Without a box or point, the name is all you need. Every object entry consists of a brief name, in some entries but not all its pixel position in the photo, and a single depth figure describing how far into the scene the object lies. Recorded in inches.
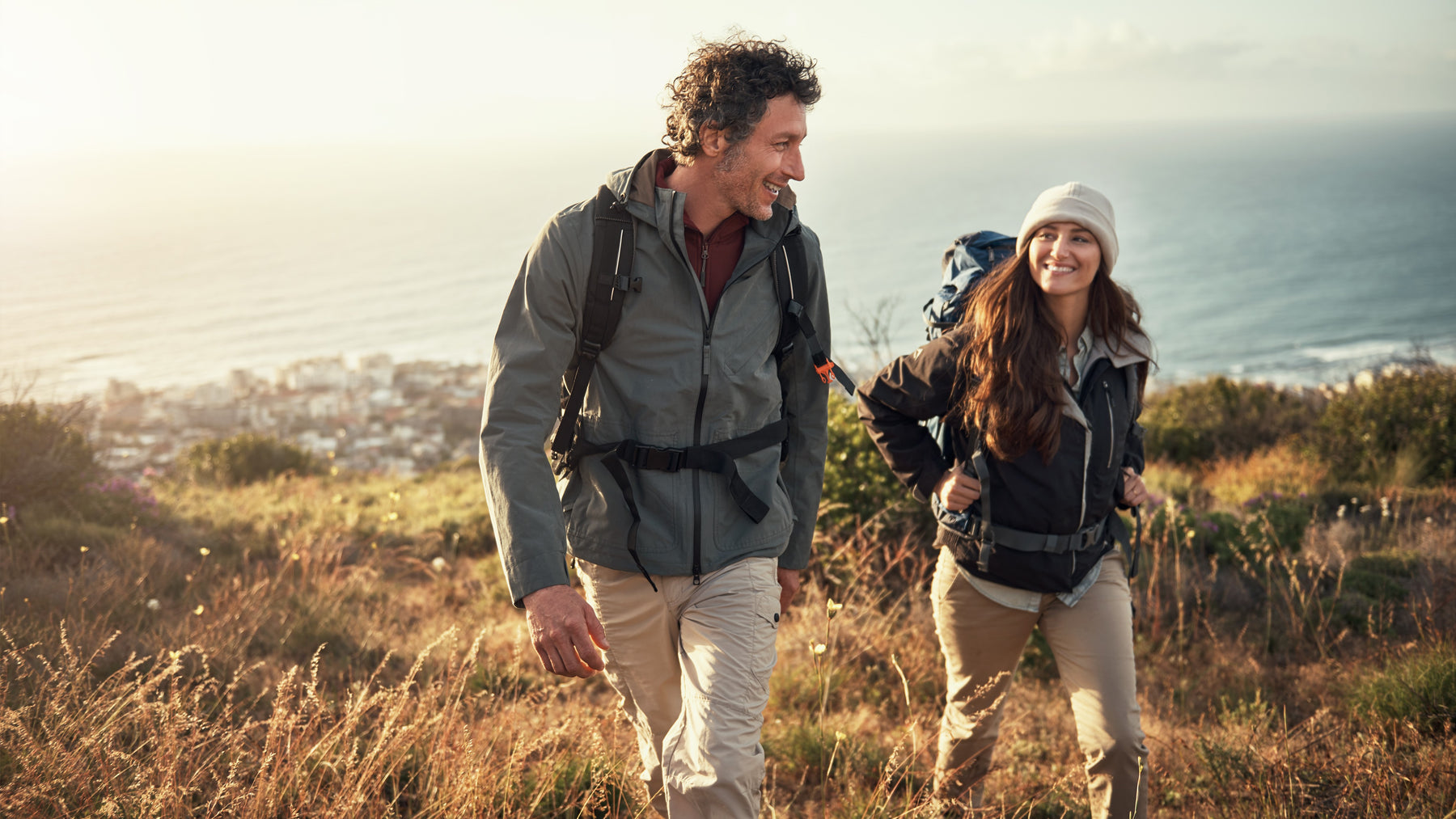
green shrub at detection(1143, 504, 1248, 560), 238.7
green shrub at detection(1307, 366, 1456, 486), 402.0
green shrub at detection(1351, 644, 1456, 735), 145.2
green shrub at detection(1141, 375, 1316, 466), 515.2
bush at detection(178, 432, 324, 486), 428.5
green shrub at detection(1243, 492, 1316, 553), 247.0
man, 89.2
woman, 109.7
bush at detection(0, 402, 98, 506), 244.1
